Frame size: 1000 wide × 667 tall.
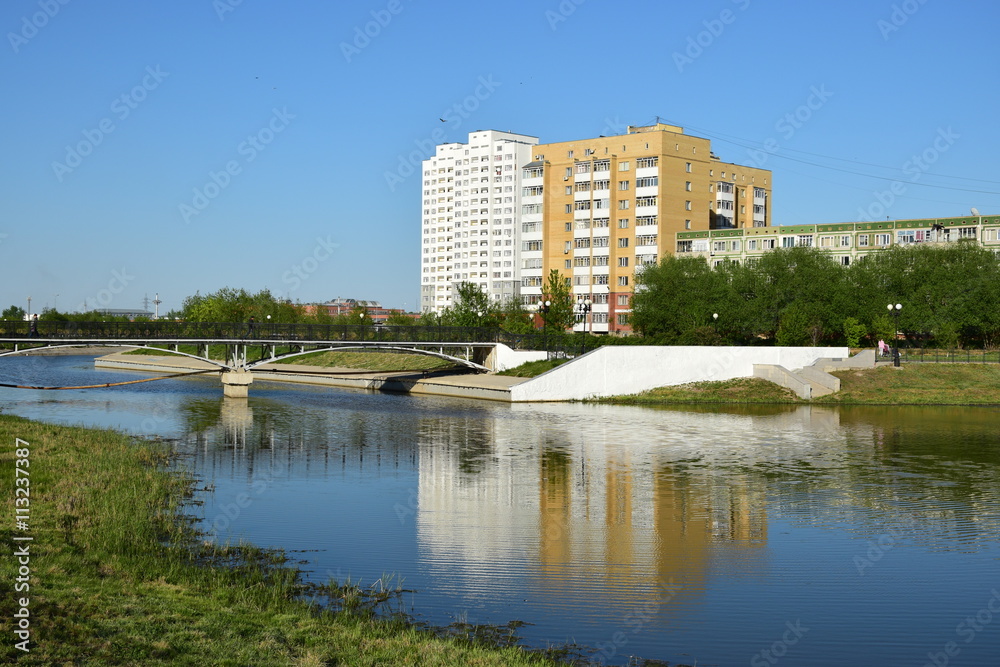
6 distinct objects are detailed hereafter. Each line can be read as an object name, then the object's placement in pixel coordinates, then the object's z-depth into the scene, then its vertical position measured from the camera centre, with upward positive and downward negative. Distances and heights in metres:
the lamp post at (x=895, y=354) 59.67 -1.36
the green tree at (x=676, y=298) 79.00 +3.20
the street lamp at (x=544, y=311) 63.50 +1.56
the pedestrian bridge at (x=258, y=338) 53.62 -0.26
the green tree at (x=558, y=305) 90.12 +2.88
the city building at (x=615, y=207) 103.31 +14.94
